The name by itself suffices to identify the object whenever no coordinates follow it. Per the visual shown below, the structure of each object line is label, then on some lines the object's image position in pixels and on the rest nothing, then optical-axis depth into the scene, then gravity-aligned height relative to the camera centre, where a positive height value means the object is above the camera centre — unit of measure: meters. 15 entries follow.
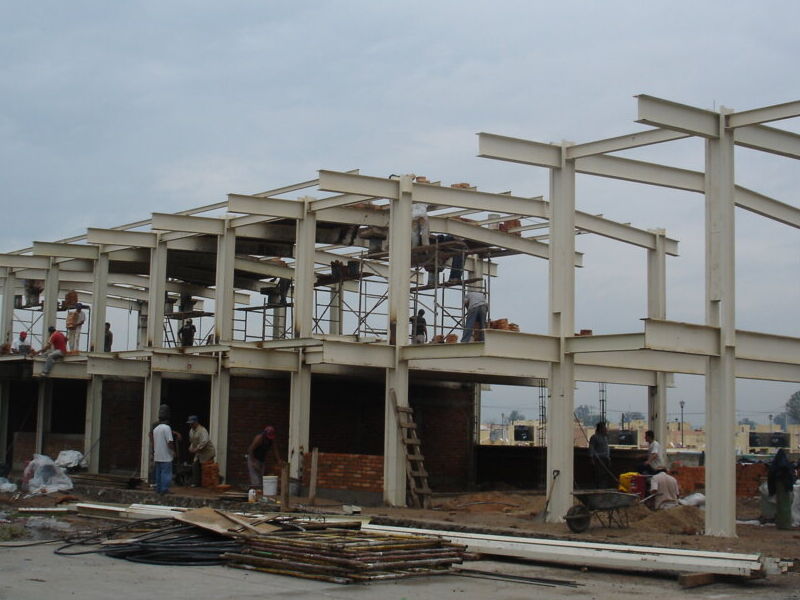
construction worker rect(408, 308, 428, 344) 26.12 +2.32
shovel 17.77 -1.48
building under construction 16.58 +1.55
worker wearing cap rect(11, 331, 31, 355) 27.84 +1.85
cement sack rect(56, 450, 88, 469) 24.99 -1.03
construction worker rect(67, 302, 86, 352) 26.78 +2.23
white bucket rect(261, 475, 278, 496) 20.59 -1.23
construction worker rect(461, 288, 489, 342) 23.36 +2.46
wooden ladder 20.12 -0.68
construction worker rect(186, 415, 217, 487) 22.34 -0.54
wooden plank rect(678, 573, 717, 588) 11.96 -1.67
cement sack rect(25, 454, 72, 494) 22.69 -1.33
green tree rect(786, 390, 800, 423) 127.64 +3.01
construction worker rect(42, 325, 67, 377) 25.16 +1.56
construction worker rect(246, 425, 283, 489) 21.16 -0.71
